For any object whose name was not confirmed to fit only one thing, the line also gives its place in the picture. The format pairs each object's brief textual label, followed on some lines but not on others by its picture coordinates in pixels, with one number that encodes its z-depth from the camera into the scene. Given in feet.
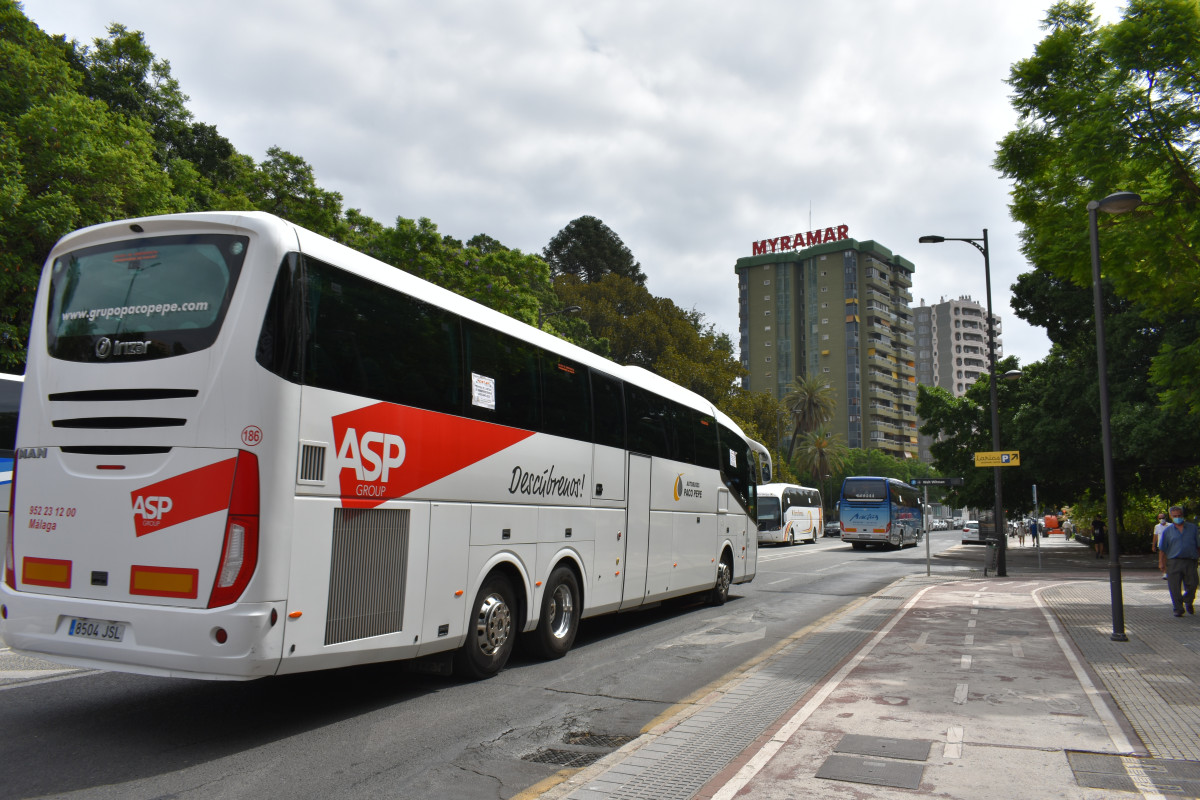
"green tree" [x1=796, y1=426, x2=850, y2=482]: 280.72
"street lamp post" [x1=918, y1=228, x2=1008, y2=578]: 77.97
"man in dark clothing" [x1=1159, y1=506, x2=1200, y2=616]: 43.68
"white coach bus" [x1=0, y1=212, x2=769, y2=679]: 18.72
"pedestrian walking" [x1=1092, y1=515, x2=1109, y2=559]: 111.96
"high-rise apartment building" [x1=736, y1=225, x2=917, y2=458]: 380.17
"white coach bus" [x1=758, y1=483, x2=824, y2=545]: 148.05
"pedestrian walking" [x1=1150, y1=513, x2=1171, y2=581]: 66.71
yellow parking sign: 71.51
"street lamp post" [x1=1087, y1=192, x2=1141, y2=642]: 37.37
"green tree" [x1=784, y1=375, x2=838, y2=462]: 266.77
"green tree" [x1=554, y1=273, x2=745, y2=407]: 164.96
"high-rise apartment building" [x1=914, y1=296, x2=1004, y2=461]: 481.46
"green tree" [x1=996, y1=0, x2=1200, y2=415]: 41.04
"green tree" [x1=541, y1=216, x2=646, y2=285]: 216.74
